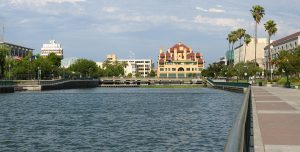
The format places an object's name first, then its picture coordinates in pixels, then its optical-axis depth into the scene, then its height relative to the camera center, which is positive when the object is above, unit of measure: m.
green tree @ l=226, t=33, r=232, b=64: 158.88 +13.75
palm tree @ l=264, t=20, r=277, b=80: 120.56 +13.18
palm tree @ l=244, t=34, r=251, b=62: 152.88 +13.23
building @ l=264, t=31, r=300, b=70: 173.88 +14.36
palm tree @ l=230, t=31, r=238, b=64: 156.12 +14.08
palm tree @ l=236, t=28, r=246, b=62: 155.00 +15.05
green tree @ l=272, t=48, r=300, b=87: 99.00 +3.04
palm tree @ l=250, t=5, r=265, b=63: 122.50 +17.13
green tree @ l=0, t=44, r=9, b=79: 129.88 +7.08
